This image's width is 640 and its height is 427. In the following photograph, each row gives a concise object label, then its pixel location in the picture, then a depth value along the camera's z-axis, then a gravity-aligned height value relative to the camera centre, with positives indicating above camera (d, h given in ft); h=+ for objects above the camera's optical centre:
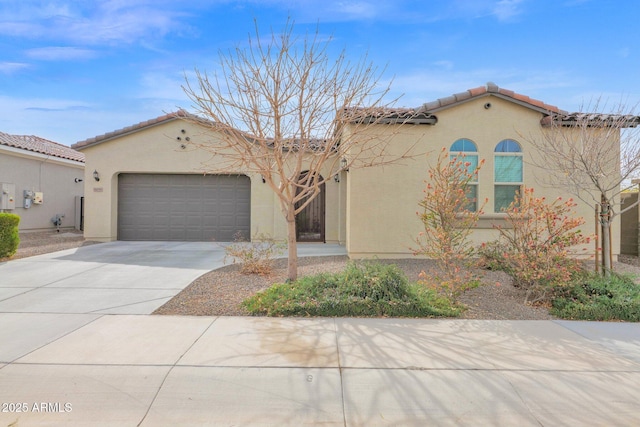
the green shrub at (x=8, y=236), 30.76 -1.47
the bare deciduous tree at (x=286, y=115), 20.88 +5.97
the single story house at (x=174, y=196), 45.29 +2.84
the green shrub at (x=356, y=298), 18.11 -3.97
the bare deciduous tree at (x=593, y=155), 22.80 +4.31
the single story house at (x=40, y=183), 48.24 +5.09
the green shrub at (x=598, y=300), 18.42 -4.15
